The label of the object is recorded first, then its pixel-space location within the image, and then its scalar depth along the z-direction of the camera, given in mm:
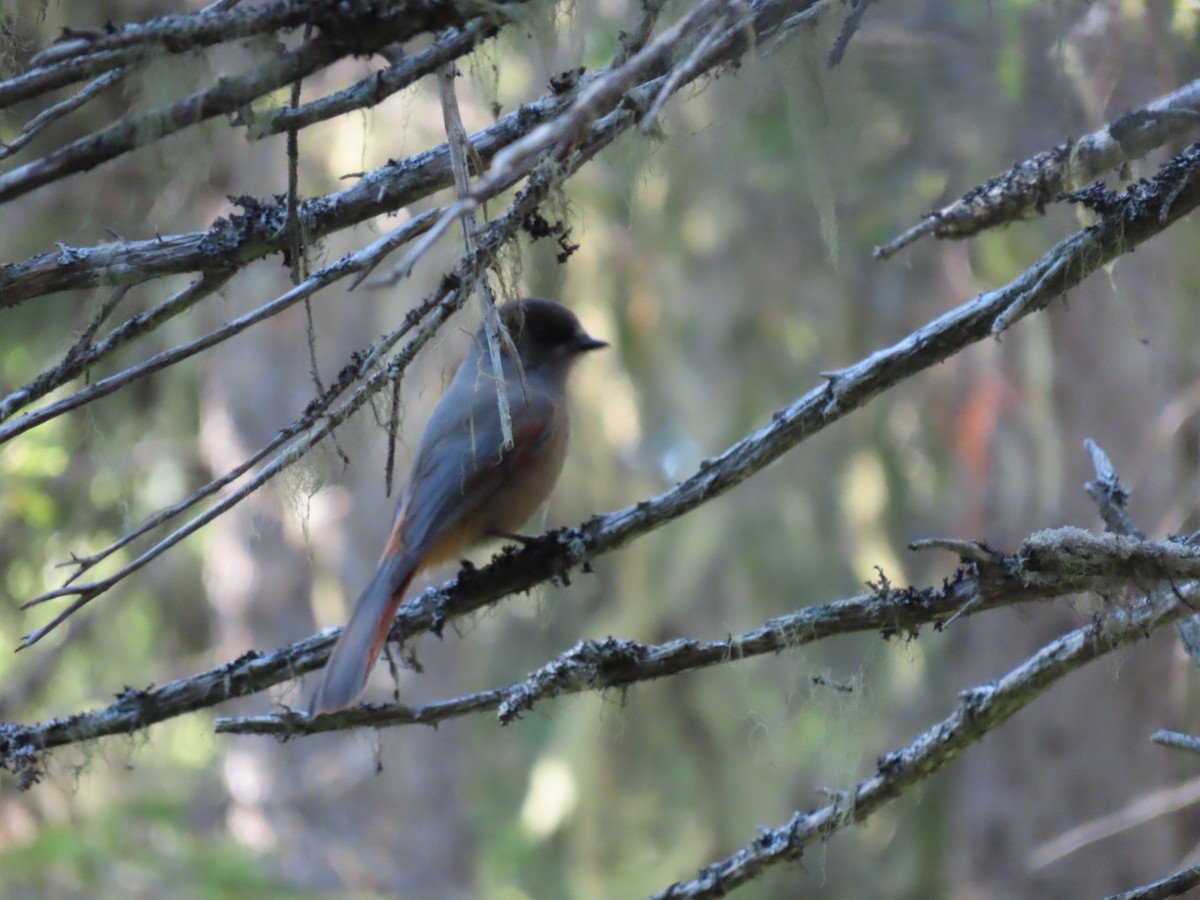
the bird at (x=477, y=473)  9250
